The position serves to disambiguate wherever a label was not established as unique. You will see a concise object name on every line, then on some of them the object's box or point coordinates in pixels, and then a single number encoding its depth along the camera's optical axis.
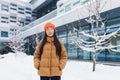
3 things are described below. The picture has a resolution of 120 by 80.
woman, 1.80
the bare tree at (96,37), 4.90
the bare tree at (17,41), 15.37
